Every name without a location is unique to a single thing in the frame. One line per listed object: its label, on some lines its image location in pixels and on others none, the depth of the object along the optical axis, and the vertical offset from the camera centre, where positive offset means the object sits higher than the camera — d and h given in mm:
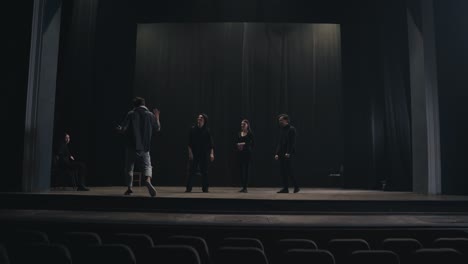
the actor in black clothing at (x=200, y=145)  7113 +408
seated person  7430 +38
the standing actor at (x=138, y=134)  5863 +492
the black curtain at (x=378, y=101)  8055 +1539
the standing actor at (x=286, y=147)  7082 +396
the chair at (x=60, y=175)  7461 -145
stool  9534 -220
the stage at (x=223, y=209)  4211 -488
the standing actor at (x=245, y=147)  7416 +404
